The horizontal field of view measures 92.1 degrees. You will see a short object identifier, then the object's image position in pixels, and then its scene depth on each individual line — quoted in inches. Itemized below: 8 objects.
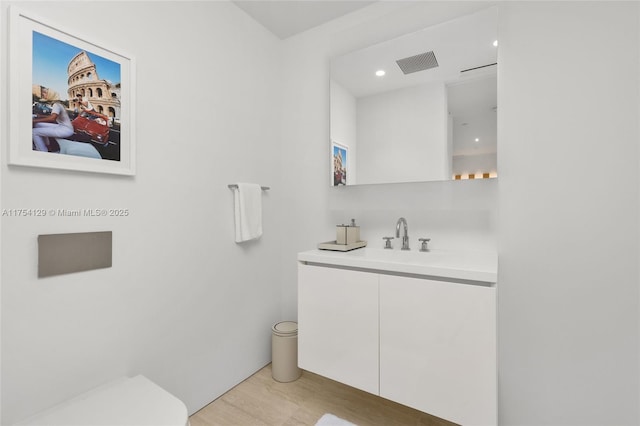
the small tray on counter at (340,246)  70.3
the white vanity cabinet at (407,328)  48.8
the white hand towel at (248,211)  75.0
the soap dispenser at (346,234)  72.7
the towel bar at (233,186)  74.9
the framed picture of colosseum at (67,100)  42.5
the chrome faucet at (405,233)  71.3
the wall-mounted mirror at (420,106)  62.2
